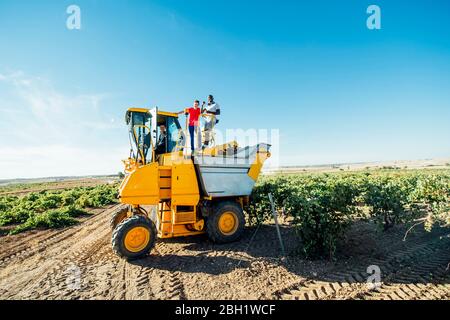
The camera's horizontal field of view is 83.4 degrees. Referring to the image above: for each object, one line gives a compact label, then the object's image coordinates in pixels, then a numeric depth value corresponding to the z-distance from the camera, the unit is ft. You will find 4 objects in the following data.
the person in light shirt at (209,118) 26.23
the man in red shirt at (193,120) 24.30
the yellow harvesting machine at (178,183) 21.98
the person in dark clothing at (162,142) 25.31
